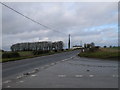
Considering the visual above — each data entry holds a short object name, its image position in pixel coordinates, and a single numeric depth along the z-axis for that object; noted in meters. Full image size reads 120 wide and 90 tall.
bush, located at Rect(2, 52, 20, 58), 19.53
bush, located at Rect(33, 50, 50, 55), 25.81
